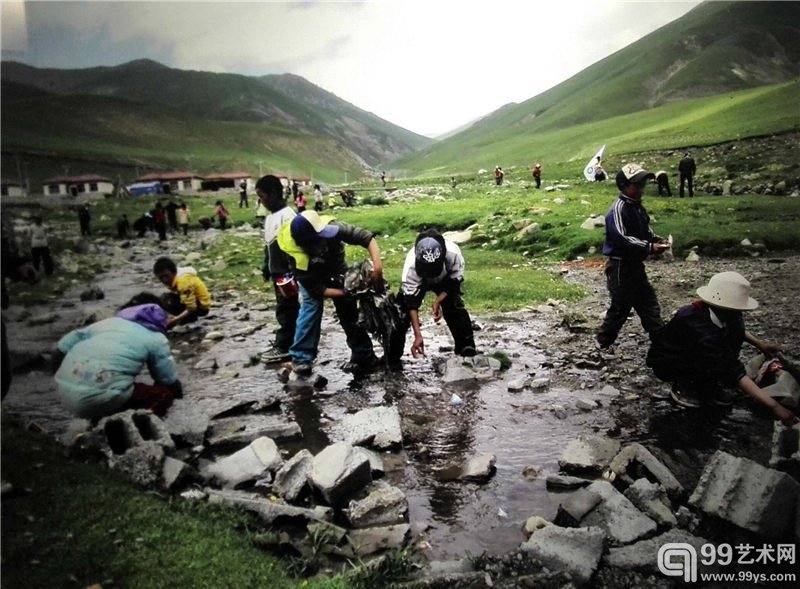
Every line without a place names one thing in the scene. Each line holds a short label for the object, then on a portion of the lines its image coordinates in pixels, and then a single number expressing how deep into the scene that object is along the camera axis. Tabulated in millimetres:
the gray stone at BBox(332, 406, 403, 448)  4809
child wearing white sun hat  4012
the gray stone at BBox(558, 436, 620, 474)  4254
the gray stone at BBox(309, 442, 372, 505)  3793
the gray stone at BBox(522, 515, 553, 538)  3582
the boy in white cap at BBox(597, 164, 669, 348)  4469
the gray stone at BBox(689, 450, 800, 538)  3018
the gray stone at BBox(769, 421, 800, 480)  3627
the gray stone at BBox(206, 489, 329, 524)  3592
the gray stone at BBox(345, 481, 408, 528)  3713
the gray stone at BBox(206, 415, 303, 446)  4883
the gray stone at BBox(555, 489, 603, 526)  3529
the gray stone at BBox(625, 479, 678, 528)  3395
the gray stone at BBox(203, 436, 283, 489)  4105
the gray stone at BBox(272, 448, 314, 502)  3929
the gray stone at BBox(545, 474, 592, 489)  4078
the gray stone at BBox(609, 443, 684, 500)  3717
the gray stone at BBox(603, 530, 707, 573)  3047
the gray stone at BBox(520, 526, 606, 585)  3023
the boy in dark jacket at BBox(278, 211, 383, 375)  5652
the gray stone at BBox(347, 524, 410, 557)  3434
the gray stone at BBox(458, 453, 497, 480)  4324
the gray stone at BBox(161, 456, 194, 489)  3752
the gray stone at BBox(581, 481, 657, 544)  3301
